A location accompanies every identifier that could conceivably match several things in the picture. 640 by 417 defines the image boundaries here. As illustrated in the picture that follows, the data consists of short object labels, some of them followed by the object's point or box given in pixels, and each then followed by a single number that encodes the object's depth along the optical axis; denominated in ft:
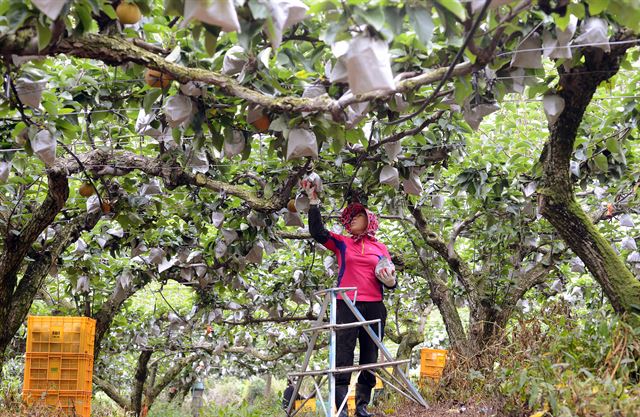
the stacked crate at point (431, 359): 27.50
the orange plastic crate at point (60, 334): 21.07
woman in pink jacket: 15.72
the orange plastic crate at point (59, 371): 20.71
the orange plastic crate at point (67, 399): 20.01
